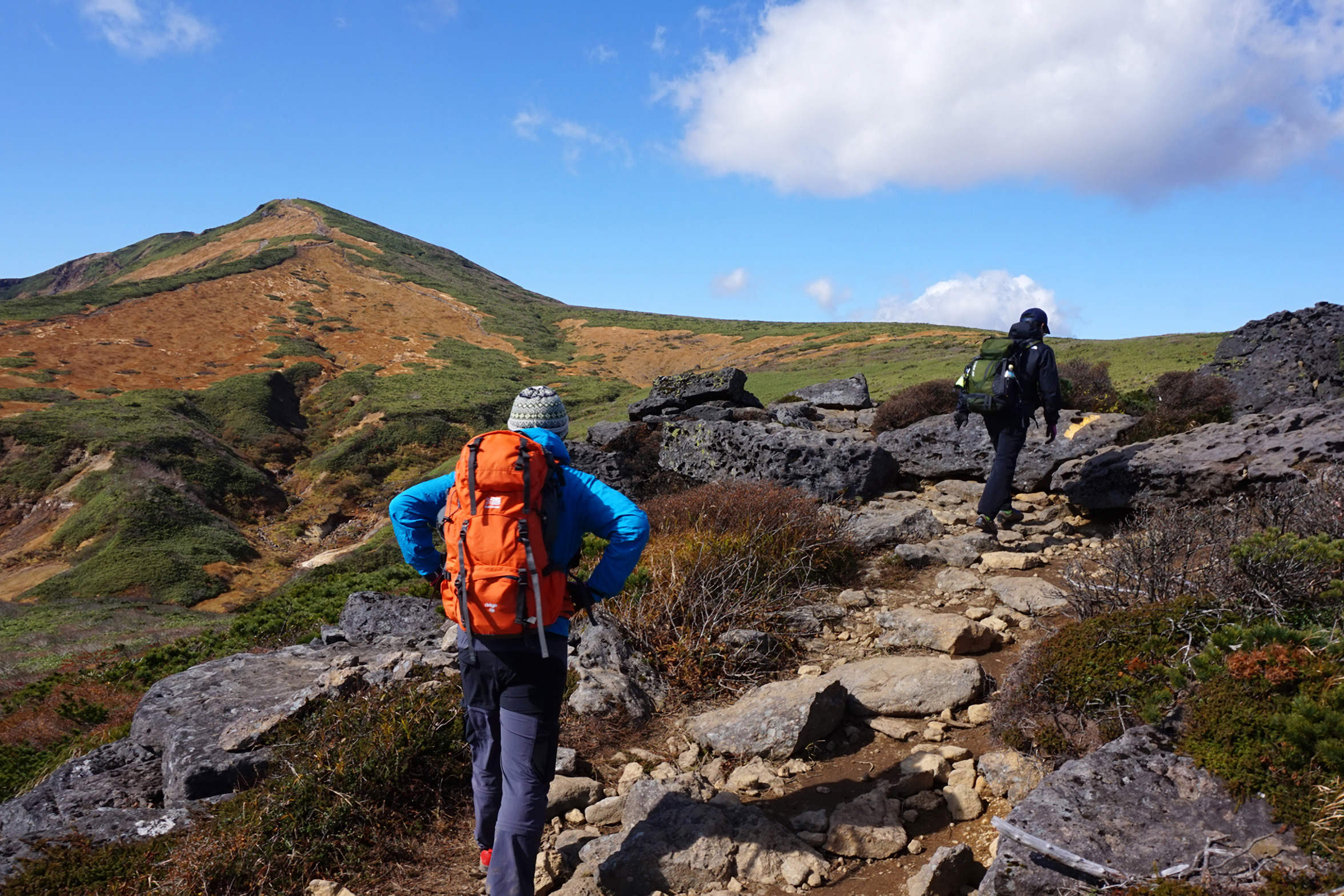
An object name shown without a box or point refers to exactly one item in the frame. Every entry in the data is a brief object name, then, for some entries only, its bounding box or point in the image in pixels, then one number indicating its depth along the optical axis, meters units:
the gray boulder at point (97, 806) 3.75
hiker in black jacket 7.89
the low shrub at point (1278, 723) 2.41
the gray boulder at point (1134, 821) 2.48
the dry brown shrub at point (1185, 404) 10.18
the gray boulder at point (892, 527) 8.11
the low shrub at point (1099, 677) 3.51
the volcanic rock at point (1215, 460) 7.38
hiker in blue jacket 3.03
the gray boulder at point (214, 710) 4.18
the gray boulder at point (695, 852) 3.38
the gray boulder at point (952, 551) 7.46
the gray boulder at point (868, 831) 3.45
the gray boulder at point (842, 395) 16.33
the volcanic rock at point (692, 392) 14.55
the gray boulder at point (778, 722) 4.38
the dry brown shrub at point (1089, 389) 11.93
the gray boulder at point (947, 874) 3.02
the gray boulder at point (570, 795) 4.15
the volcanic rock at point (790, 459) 10.20
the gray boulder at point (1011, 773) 3.53
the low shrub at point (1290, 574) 3.76
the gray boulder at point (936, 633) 5.36
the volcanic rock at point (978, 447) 9.55
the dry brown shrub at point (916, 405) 13.18
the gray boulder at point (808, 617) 6.20
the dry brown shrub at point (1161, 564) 4.57
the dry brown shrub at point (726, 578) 5.57
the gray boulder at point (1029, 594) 5.88
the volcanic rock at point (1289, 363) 11.23
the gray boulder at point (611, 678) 4.98
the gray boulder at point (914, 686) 4.57
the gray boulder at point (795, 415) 13.99
